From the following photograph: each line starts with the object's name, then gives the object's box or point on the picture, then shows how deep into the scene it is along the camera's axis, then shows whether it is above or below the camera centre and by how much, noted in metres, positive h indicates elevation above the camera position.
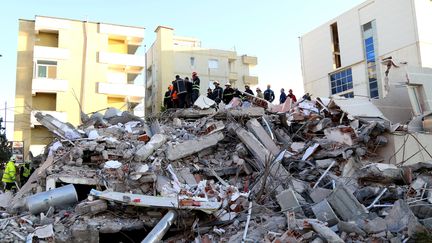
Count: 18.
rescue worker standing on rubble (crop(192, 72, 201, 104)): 12.25 +1.90
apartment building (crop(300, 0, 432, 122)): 18.58 +5.24
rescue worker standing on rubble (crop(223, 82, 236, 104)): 12.83 +1.81
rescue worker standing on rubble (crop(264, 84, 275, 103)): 13.94 +1.88
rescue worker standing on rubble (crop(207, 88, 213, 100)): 13.21 +1.90
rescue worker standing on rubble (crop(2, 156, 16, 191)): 10.19 -0.43
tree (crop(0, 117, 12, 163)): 20.31 +0.57
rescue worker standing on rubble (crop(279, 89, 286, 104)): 13.90 +1.81
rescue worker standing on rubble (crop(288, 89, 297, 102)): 13.45 +1.80
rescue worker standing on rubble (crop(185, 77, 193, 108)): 12.12 +1.77
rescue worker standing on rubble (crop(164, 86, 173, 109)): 12.58 +1.67
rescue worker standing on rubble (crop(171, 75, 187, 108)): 12.01 +1.86
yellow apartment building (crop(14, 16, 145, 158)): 24.42 +5.53
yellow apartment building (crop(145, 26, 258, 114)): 32.09 +7.33
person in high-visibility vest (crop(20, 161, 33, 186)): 10.47 -0.33
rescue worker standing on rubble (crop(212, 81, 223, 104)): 13.08 +1.88
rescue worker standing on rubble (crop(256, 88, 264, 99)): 13.56 +1.93
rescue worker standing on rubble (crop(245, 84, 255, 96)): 12.88 +1.94
